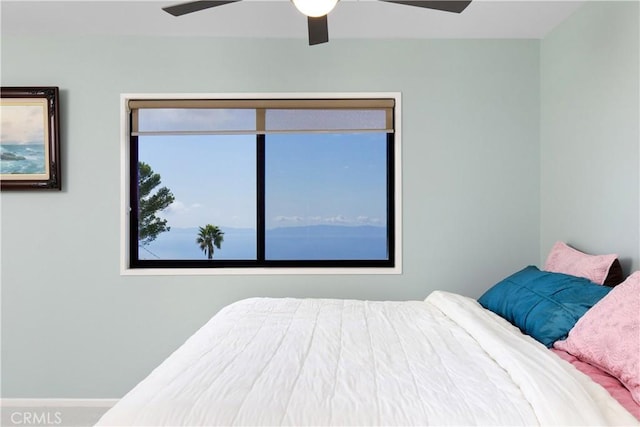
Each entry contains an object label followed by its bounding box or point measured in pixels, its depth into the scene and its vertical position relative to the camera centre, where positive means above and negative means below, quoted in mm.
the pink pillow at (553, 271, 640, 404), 1293 -414
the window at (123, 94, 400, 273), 3018 +79
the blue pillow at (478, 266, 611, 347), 1672 -399
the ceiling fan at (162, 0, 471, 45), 1576 +782
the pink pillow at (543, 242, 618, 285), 1942 -269
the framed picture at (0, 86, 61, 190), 2836 +434
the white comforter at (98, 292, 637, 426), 1119 -521
